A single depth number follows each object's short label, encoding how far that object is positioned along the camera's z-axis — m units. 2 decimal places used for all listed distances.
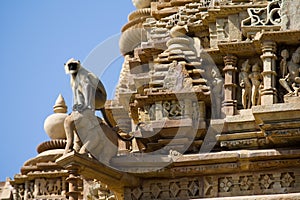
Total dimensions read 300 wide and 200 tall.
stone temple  43.94
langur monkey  43.81
